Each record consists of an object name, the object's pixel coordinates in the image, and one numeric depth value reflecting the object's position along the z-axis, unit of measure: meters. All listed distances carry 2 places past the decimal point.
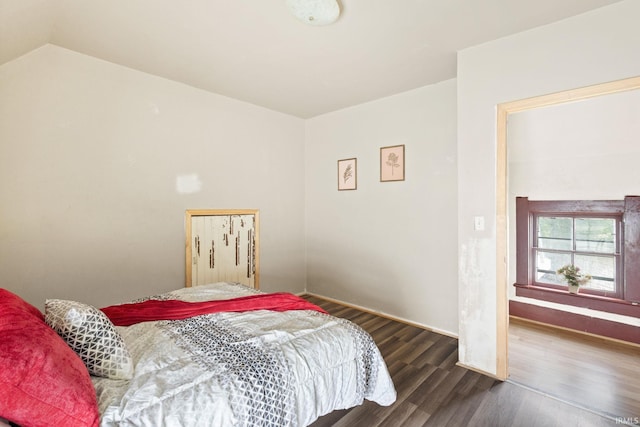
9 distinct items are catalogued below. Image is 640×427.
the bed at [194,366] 1.02
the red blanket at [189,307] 1.93
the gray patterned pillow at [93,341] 1.26
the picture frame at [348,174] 3.96
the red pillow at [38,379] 0.88
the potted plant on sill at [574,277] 3.07
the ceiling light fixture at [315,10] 1.86
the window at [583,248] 2.74
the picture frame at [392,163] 3.50
